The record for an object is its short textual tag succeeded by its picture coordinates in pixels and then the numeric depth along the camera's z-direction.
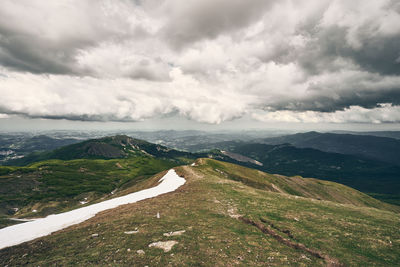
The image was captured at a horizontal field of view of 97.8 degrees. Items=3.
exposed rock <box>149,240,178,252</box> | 17.52
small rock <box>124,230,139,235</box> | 21.56
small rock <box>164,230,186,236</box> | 20.72
